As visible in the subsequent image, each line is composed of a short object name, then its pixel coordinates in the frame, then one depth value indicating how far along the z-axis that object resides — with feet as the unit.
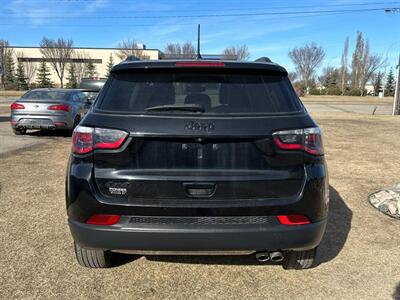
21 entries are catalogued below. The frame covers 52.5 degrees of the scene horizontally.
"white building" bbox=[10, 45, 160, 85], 260.23
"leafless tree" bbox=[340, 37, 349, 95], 281.95
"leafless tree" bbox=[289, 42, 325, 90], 255.29
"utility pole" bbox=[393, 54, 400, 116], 80.02
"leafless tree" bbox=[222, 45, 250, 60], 197.88
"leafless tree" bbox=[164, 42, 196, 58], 177.88
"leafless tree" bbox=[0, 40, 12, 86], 207.98
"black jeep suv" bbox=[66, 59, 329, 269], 8.83
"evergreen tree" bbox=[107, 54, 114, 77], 274.44
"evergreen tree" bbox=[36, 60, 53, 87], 239.91
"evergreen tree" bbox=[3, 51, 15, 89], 231.50
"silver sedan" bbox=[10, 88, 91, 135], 37.81
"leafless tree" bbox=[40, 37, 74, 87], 228.84
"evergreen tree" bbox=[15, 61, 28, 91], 229.62
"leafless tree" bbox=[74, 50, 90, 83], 253.24
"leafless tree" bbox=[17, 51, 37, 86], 255.99
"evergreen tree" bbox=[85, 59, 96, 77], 249.22
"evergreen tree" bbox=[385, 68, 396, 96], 262.06
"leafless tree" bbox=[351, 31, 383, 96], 270.46
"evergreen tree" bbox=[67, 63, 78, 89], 232.53
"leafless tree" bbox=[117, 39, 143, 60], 227.49
